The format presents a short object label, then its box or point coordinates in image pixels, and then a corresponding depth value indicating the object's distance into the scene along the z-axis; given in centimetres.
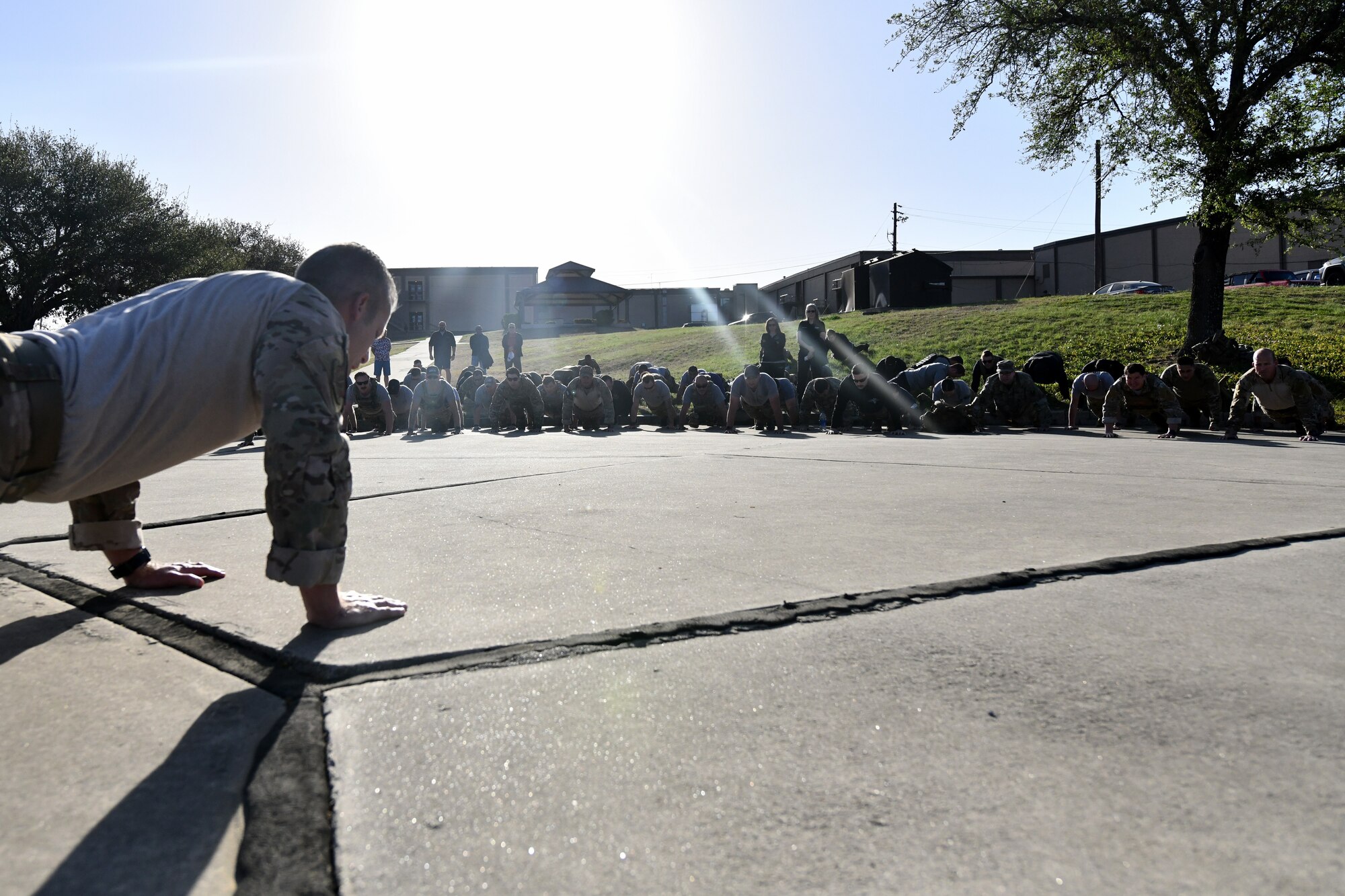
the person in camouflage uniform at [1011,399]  1327
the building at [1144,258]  4612
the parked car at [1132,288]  3731
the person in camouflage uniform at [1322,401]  1037
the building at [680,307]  6134
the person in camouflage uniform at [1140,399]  1151
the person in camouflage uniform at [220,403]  211
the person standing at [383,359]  2445
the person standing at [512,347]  2208
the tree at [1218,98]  1489
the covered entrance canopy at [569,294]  5247
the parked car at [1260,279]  3788
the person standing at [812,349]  1600
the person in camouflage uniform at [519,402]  1499
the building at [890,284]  3131
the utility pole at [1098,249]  4359
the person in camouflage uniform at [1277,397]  1036
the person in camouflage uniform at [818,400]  1464
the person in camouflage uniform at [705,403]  1517
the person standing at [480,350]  2434
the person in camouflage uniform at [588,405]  1476
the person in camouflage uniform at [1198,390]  1198
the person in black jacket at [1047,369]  1571
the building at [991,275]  5159
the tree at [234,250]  3584
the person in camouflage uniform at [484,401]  1630
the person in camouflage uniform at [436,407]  1493
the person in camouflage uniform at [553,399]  1600
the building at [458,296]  6256
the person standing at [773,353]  1698
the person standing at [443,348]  2541
